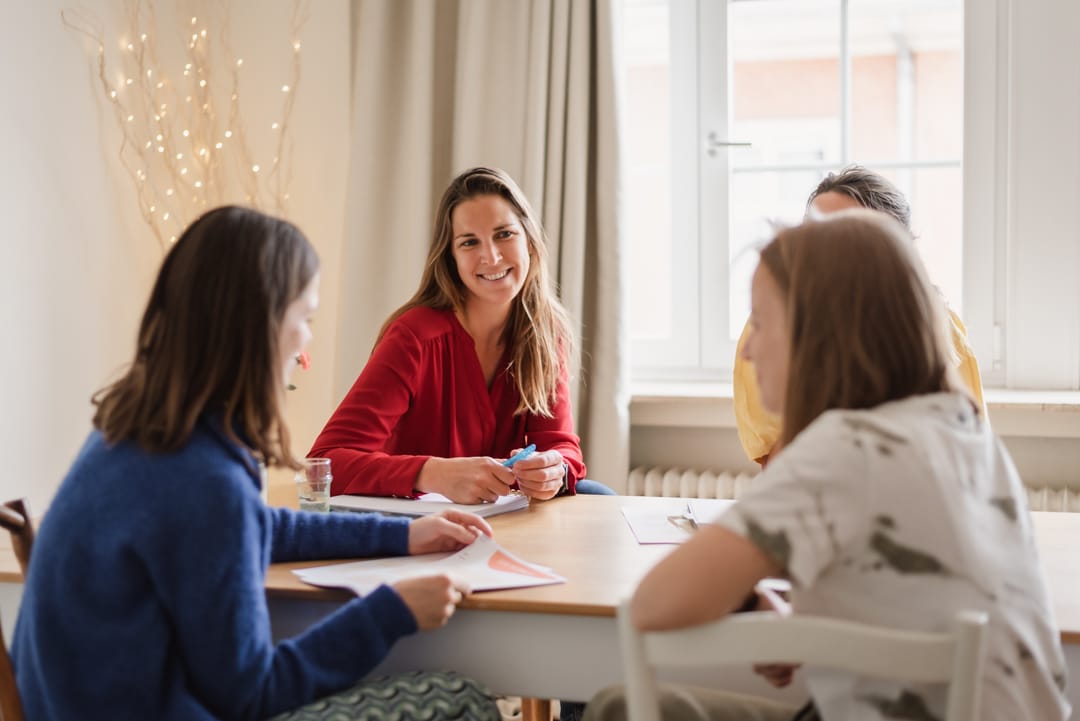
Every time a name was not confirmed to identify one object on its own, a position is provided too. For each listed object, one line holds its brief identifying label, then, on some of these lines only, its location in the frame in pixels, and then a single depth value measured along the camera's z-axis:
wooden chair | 1.22
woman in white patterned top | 1.03
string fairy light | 3.05
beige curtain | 2.95
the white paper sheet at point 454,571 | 1.39
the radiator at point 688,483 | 2.93
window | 3.00
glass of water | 1.74
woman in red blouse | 2.16
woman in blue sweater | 1.13
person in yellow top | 1.98
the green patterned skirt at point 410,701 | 1.21
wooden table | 1.33
